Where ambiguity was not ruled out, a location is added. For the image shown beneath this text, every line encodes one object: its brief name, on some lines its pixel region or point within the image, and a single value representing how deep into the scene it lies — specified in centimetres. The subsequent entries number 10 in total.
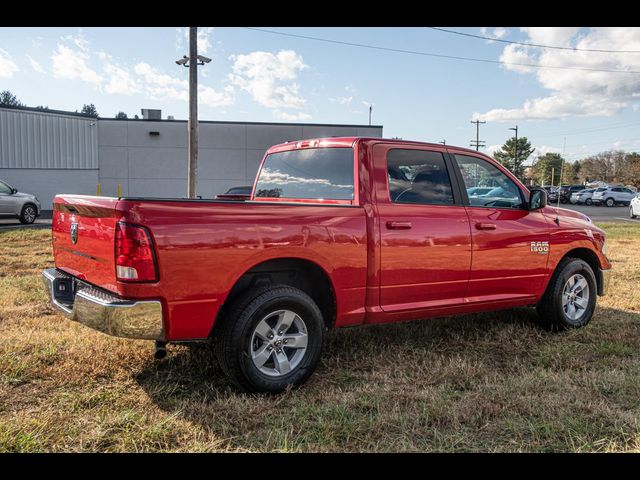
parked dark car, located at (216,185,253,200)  1738
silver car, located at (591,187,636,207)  4062
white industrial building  2981
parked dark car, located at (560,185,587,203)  4888
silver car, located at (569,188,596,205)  4380
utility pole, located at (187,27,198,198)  1672
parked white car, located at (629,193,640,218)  2706
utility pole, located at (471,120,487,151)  9338
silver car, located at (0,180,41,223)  1745
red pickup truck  343
